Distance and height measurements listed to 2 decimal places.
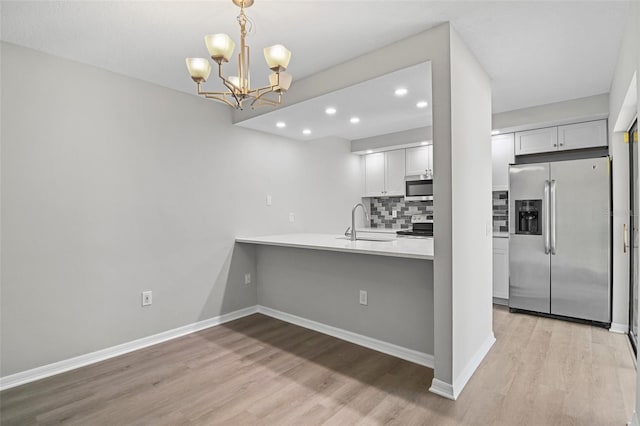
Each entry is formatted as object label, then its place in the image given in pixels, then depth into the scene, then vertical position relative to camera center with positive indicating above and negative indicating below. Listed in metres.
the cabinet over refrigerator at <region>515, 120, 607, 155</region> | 3.70 +0.89
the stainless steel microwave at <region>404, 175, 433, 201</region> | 4.80 +0.39
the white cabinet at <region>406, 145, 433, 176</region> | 4.86 +0.79
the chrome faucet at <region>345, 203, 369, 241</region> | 3.37 -0.18
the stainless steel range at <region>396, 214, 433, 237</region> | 4.72 -0.19
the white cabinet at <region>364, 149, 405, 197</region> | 5.15 +0.65
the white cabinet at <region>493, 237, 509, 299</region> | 4.19 -0.66
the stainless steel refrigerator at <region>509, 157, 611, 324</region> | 3.44 -0.26
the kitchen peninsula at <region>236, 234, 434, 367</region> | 2.63 -0.69
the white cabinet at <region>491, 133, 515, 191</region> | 4.25 +0.71
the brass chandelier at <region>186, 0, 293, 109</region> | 1.69 +0.80
